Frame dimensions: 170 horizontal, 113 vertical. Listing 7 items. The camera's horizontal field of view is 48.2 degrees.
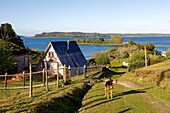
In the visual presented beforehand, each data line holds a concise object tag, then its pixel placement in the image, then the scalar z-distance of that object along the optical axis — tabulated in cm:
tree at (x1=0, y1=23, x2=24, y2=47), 6116
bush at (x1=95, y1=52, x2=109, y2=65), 5278
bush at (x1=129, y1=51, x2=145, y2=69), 4405
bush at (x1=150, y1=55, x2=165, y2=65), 4598
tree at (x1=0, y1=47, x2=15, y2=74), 3150
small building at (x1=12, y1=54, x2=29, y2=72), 3794
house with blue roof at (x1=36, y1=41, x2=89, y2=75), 3645
